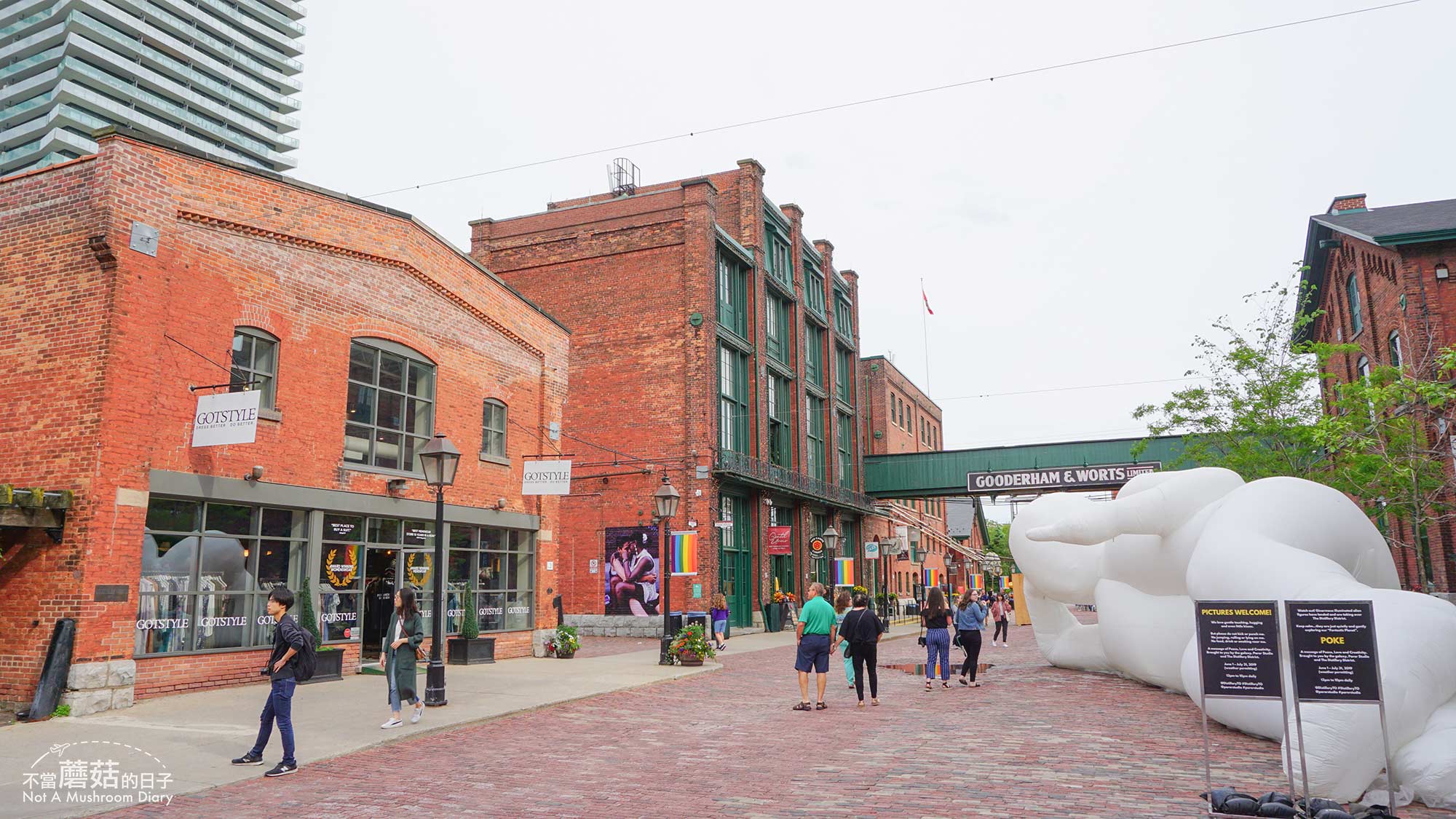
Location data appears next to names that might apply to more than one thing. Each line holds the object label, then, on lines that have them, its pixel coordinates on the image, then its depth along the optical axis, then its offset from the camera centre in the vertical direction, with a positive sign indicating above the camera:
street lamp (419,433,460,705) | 11.80 +0.76
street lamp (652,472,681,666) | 18.58 +0.96
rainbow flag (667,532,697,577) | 27.05 +0.26
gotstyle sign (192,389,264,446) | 11.98 +1.90
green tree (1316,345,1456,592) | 14.75 +1.87
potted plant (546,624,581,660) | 19.97 -1.77
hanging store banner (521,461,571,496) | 18.45 +1.66
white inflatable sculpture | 6.68 -0.32
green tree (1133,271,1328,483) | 18.78 +2.97
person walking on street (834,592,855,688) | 14.92 -0.79
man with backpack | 8.09 -0.88
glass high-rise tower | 74.75 +43.49
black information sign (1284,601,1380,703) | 6.54 -0.71
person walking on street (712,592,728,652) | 24.19 -1.68
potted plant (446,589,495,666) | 18.14 -1.63
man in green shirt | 12.35 -1.09
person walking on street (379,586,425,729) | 10.53 -1.08
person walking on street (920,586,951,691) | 14.30 -1.18
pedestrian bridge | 39.38 +4.01
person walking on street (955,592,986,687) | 15.12 -1.17
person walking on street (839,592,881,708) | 12.92 -1.12
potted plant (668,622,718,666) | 18.44 -1.73
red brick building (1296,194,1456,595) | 22.23 +6.83
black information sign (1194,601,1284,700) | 7.12 -0.74
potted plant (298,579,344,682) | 14.55 -1.39
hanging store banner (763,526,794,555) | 33.44 +0.67
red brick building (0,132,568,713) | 11.73 +2.37
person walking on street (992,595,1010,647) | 24.81 -1.63
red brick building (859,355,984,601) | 50.69 +6.69
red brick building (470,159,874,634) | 29.64 +5.96
